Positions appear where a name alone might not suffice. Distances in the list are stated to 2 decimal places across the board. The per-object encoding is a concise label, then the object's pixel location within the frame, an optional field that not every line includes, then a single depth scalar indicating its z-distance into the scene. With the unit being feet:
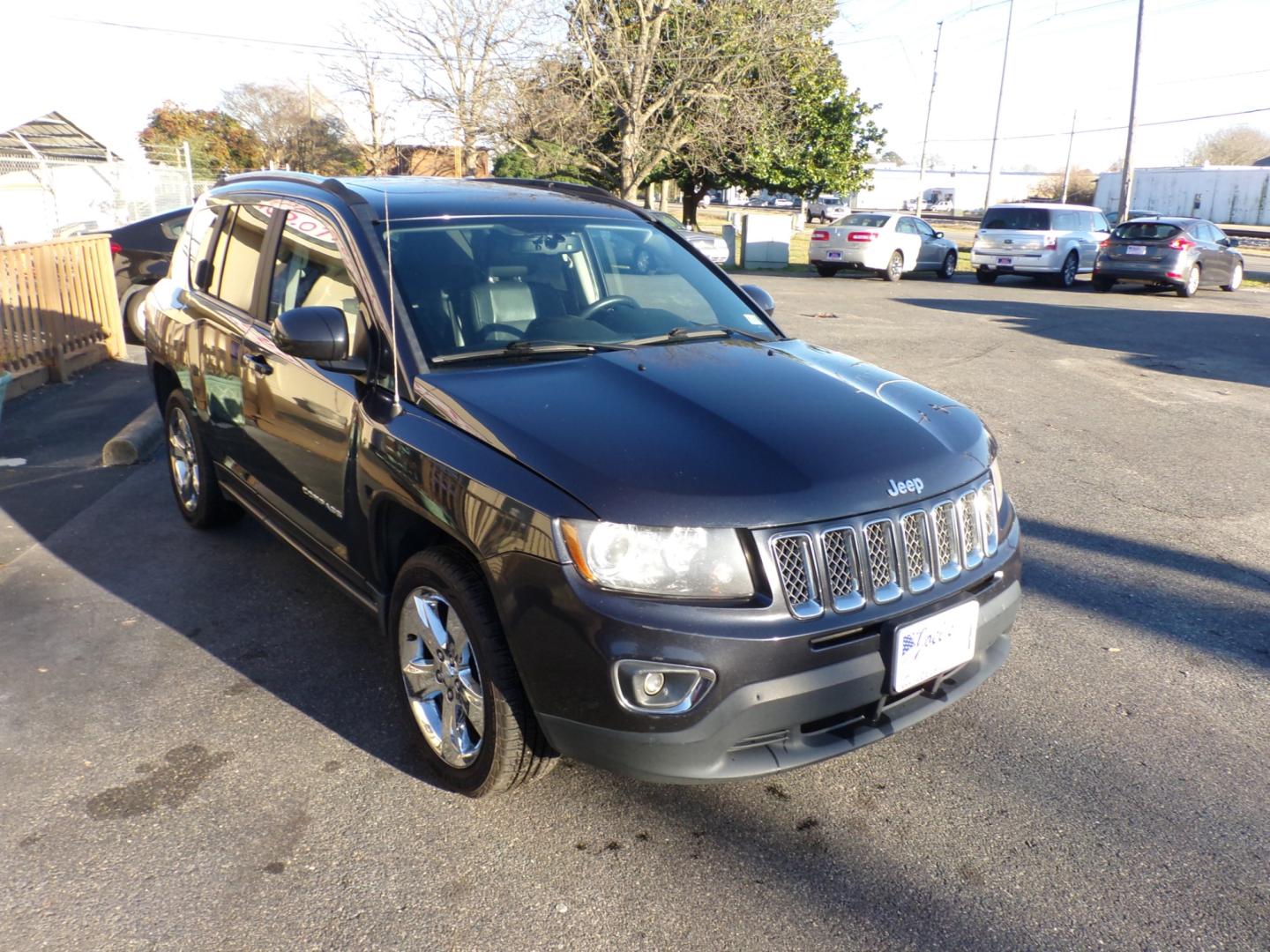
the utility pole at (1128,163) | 91.08
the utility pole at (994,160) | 153.27
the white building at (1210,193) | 192.03
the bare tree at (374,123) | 107.86
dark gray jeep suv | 8.82
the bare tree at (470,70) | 86.43
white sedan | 76.28
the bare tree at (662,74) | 80.43
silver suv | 71.92
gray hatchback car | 65.72
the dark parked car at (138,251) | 39.65
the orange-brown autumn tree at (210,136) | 171.63
